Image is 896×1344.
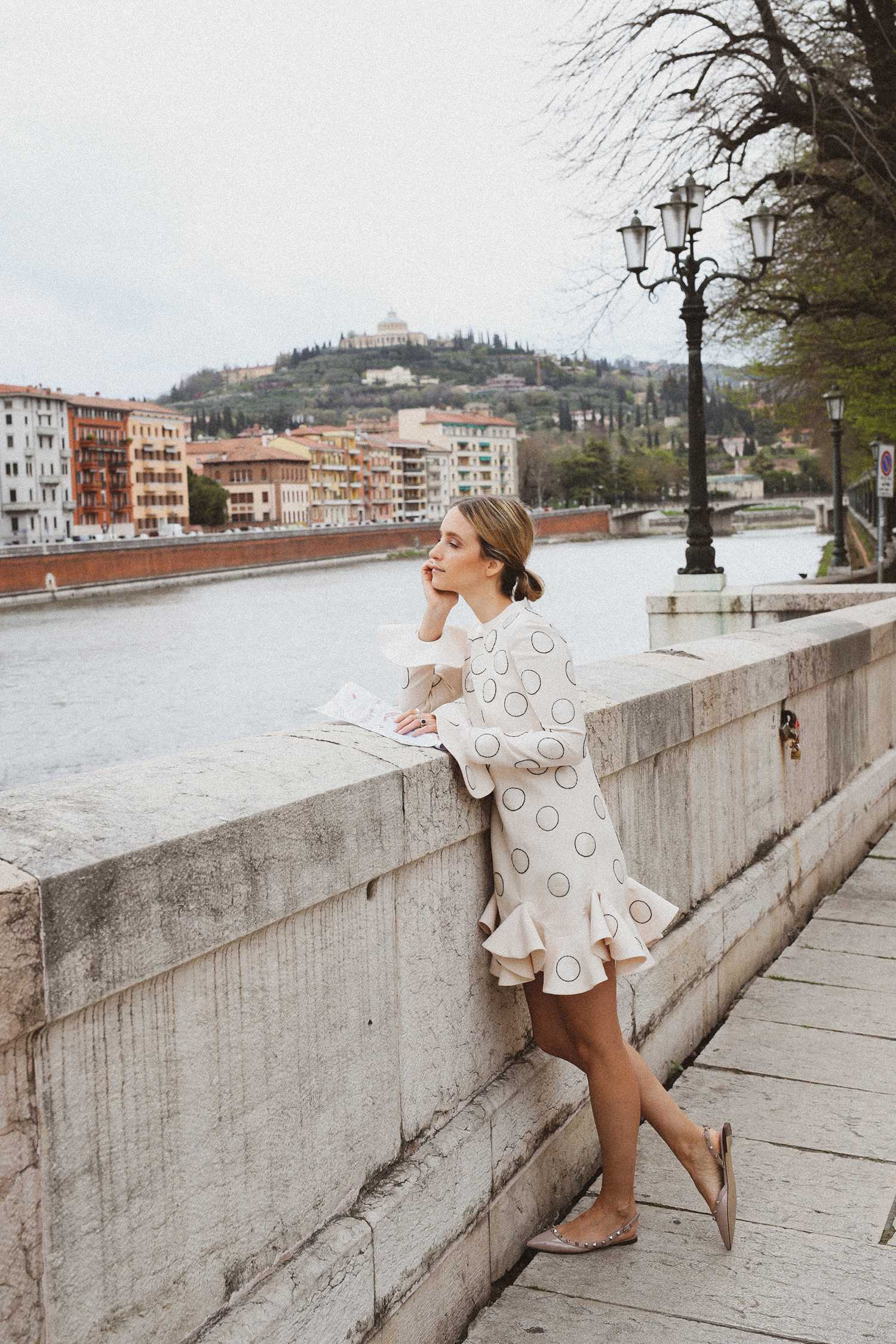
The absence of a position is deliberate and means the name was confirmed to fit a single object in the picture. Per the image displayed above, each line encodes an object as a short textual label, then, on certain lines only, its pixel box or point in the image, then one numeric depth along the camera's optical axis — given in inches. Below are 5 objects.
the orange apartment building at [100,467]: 3484.3
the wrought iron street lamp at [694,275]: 430.3
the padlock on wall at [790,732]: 172.2
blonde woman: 85.1
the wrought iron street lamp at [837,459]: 859.4
